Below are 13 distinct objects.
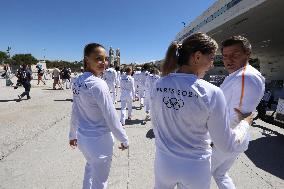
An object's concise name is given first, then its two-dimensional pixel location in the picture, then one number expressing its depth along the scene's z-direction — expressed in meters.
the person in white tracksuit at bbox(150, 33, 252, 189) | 1.02
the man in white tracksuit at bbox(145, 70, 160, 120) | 5.42
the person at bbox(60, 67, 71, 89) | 12.31
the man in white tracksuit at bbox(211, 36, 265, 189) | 1.38
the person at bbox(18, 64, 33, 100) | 8.19
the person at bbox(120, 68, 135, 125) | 5.07
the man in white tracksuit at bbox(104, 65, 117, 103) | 6.75
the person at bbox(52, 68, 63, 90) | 12.11
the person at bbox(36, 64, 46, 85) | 14.94
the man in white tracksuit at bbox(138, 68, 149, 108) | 6.99
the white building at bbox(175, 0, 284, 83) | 10.56
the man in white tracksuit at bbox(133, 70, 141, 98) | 7.66
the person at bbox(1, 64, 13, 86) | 12.37
